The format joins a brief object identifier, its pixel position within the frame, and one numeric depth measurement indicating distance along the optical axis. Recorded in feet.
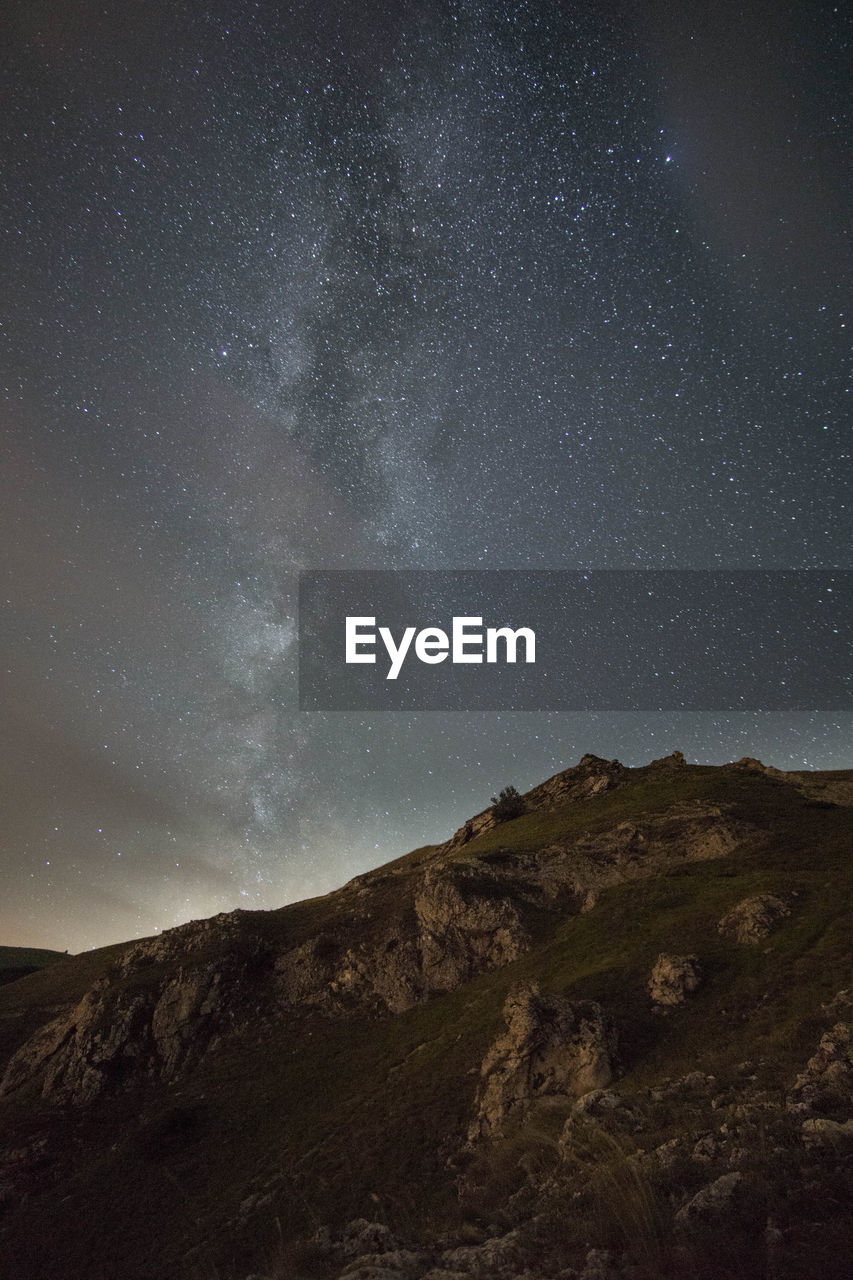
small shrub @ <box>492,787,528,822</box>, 262.06
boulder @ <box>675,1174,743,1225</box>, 27.45
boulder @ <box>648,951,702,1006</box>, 101.50
